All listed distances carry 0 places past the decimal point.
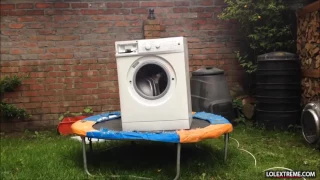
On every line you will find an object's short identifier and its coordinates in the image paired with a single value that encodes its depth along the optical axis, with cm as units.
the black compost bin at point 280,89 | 381
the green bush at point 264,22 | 400
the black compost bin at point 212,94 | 404
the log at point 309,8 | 355
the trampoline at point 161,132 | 227
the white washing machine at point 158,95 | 249
